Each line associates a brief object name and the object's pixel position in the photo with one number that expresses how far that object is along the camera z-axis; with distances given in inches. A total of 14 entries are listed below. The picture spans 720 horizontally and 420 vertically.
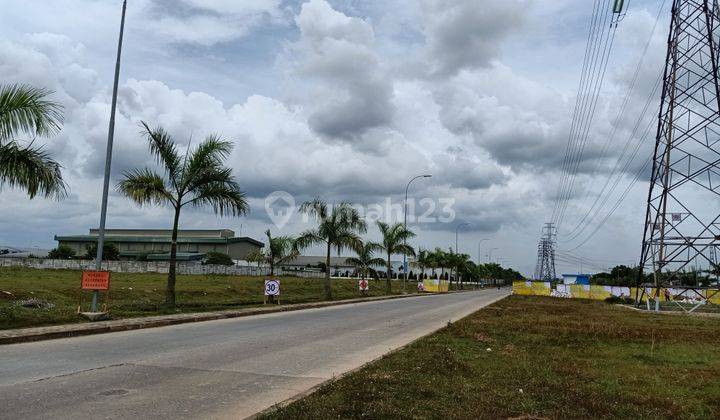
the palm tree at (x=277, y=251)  1719.1
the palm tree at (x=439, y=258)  3449.8
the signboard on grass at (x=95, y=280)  631.8
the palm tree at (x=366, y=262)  1800.0
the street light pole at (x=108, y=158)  642.5
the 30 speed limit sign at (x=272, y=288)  1059.9
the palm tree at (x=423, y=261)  3234.3
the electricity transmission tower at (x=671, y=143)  1185.4
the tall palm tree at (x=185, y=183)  797.9
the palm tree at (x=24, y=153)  524.7
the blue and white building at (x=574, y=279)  3331.7
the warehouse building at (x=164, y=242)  4921.3
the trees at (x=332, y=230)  1439.5
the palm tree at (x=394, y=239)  2082.9
